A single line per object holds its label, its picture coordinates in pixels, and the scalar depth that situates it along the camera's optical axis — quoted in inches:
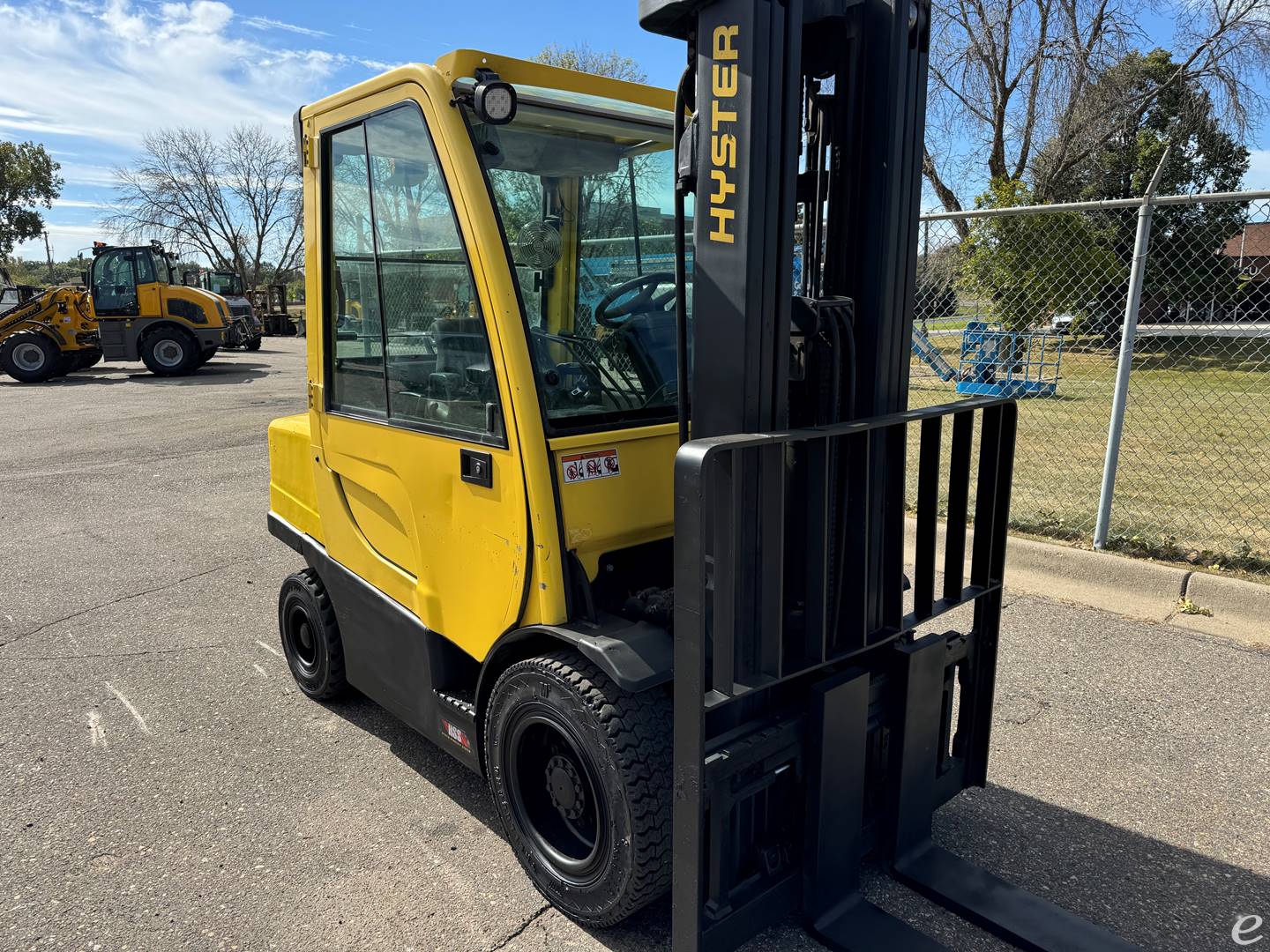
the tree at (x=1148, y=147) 781.9
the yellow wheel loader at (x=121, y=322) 796.0
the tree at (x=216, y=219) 1727.4
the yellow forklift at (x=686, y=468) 84.2
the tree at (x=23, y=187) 1761.8
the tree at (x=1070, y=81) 760.3
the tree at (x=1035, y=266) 483.5
